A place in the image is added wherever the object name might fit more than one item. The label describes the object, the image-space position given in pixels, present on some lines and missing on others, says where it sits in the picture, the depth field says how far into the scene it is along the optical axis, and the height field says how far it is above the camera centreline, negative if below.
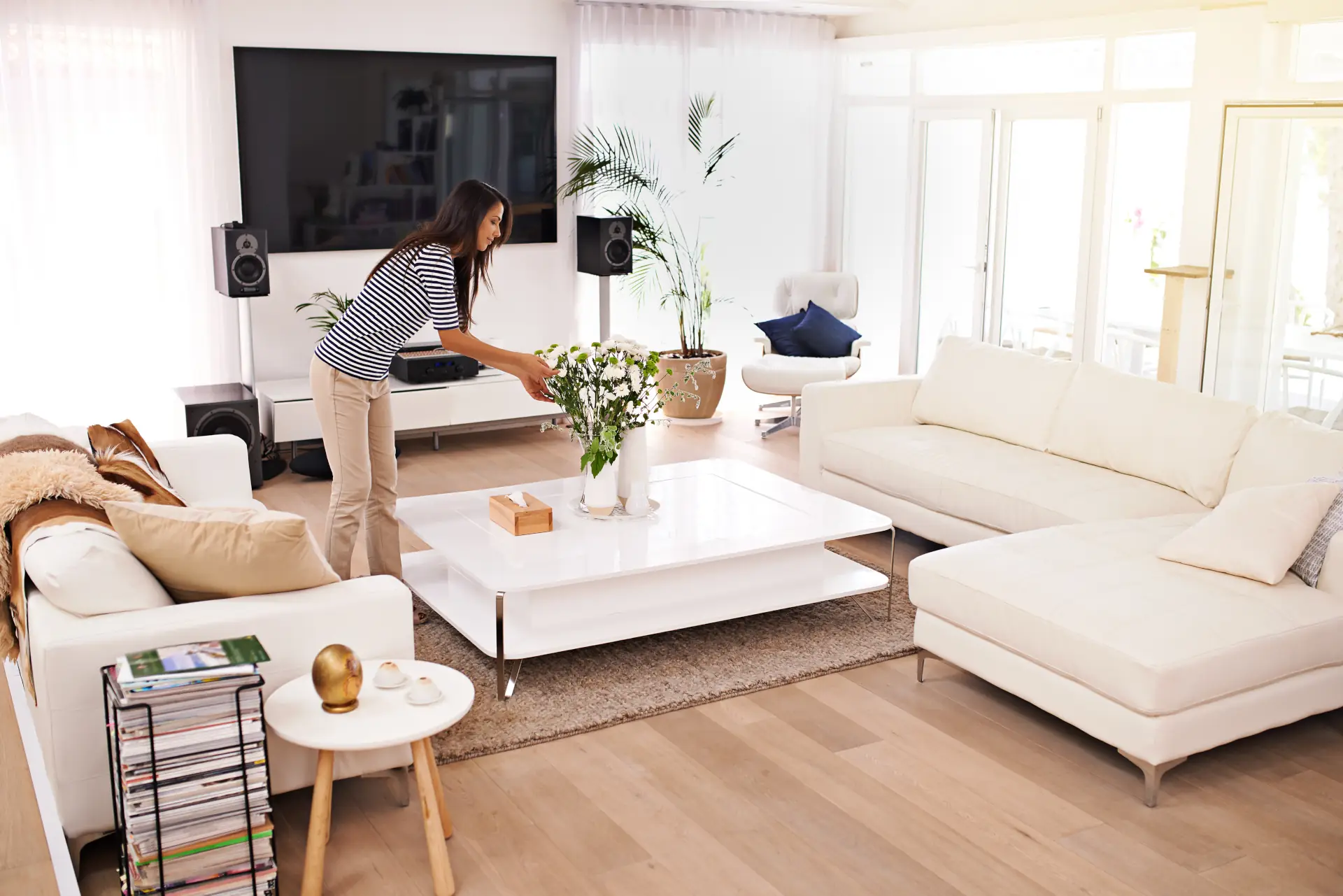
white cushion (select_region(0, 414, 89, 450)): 4.05 -0.70
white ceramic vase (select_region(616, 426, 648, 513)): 4.35 -0.87
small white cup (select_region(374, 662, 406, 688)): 2.86 -1.02
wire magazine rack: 2.54 -1.13
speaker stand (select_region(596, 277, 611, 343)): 7.40 -0.55
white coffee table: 3.86 -1.06
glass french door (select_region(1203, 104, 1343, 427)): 5.19 -0.20
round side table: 2.66 -1.06
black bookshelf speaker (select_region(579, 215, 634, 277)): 7.12 -0.19
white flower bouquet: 4.16 -0.58
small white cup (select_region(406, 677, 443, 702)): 2.80 -1.03
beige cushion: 2.91 -0.76
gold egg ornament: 2.70 -0.97
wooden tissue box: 4.14 -0.98
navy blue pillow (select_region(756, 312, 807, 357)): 7.30 -0.70
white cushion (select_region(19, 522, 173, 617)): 2.81 -0.80
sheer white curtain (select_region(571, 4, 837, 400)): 7.55 +0.55
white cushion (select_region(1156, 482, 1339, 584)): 3.56 -0.87
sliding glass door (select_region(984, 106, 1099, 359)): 6.82 -0.09
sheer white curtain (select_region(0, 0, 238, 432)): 6.05 -0.01
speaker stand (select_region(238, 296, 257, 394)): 6.40 -0.70
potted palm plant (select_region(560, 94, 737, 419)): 7.42 -0.12
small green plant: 6.88 -0.53
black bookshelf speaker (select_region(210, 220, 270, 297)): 5.98 -0.25
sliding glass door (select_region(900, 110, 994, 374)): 7.48 -0.10
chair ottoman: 6.98 -0.86
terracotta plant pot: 7.37 -0.99
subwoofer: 5.91 -0.95
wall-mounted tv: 6.57 +0.36
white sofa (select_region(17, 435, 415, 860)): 2.71 -0.96
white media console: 6.36 -1.01
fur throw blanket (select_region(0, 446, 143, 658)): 3.17 -0.71
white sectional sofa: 3.27 -1.00
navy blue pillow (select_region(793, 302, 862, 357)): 7.26 -0.69
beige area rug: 3.62 -1.39
